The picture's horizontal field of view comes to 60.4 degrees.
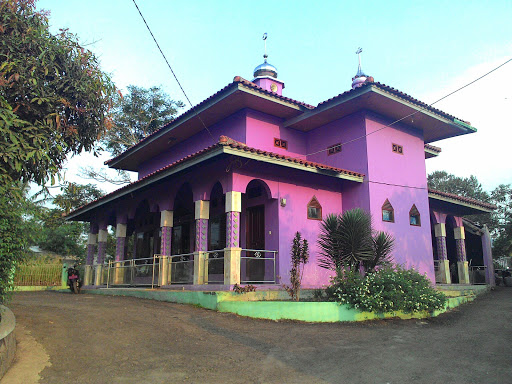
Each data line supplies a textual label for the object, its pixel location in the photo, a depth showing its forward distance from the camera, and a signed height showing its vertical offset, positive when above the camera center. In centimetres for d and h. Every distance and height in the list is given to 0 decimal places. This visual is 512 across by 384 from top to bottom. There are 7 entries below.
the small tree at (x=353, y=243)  1043 +89
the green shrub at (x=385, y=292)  945 -25
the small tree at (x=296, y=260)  1022 +47
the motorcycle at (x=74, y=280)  1719 +1
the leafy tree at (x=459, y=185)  3806 +827
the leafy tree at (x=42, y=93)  659 +306
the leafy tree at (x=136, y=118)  2820 +1039
